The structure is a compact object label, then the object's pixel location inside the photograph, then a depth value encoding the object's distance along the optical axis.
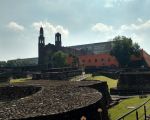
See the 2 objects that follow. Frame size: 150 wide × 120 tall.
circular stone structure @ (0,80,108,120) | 4.85
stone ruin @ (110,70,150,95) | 15.43
